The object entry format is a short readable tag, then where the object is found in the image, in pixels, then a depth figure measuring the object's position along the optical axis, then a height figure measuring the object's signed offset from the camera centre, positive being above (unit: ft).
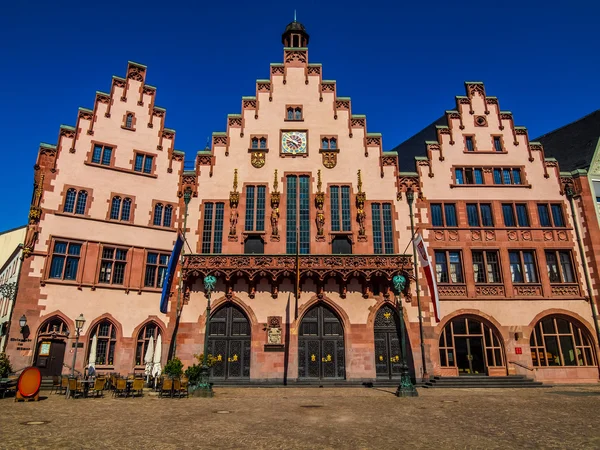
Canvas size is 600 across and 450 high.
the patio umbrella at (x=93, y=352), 78.02 +0.73
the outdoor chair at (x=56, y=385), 71.39 -4.66
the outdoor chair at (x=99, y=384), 62.90 -3.98
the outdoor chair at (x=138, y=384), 63.52 -4.00
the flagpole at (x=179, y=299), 90.72 +11.77
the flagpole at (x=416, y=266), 87.81 +18.83
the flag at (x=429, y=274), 75.92 +13.99
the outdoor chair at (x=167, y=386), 64.28 -4.39
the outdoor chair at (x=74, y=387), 62.35 -4.36
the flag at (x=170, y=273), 82.17 +15.51
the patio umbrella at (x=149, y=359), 77.24 -0.52
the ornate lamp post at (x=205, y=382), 67.82 -4.00
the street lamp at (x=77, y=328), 76.04 +4.92
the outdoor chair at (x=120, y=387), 63.62 -4.42
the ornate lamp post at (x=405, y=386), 68.03 -4.66
